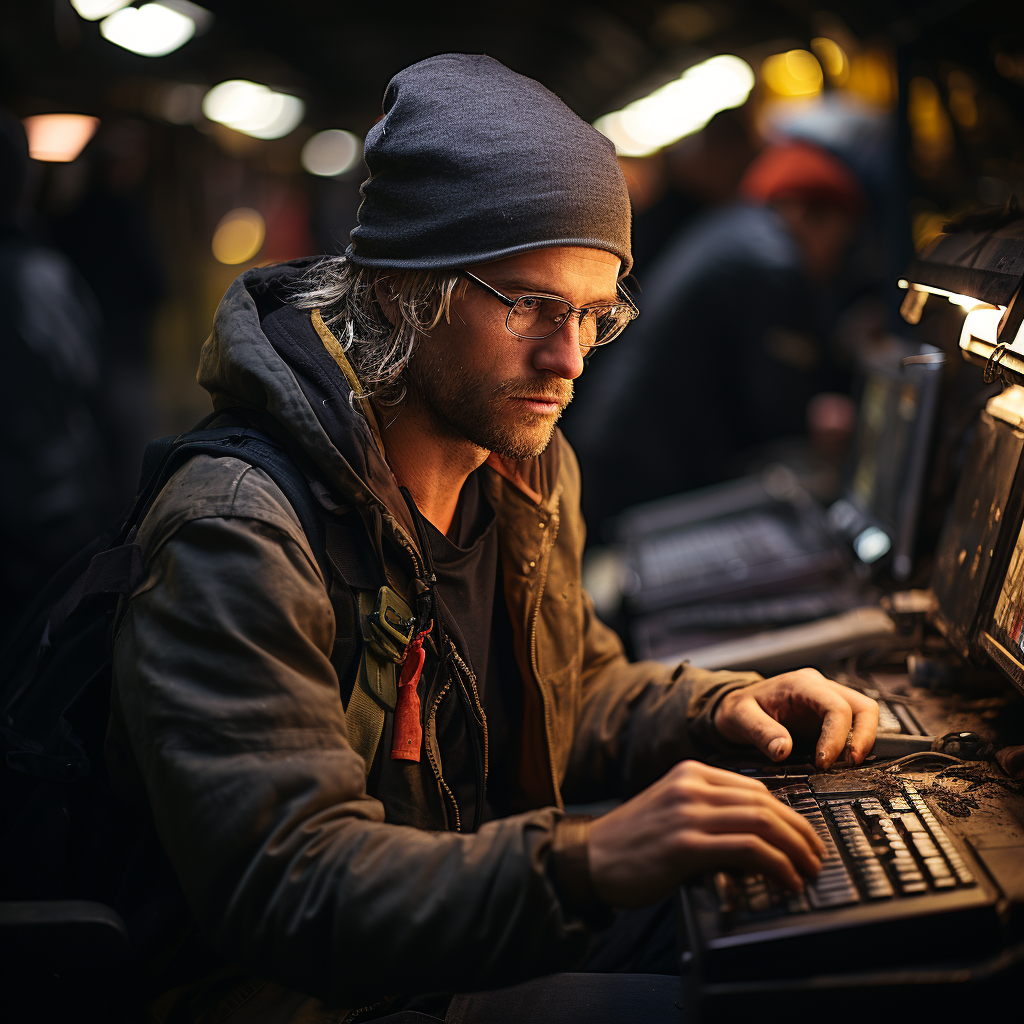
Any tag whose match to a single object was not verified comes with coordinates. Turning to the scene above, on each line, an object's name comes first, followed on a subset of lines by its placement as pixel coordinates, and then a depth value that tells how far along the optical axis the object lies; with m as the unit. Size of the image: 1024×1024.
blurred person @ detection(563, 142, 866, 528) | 3.65
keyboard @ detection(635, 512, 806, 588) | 2.63
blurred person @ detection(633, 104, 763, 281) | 4.65
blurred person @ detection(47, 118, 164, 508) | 5.56
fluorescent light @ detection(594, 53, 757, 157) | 5.62
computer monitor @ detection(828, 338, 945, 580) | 2.15
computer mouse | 1.46
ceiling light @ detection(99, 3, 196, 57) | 5.23
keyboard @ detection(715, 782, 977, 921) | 1.05
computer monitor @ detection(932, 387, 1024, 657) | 1.57
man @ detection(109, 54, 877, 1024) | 1.07
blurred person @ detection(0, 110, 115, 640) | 3.20
